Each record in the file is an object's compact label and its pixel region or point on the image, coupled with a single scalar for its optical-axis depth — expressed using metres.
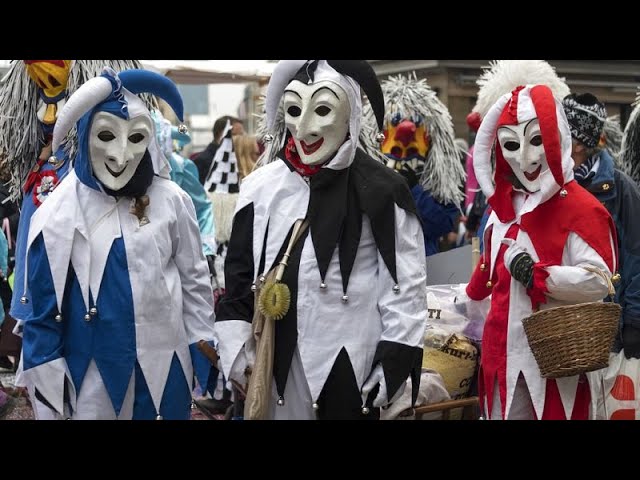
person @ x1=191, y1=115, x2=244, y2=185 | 9.84
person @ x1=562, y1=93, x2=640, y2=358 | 4.85
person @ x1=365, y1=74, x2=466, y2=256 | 7.54
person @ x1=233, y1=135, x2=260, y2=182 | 9.09
